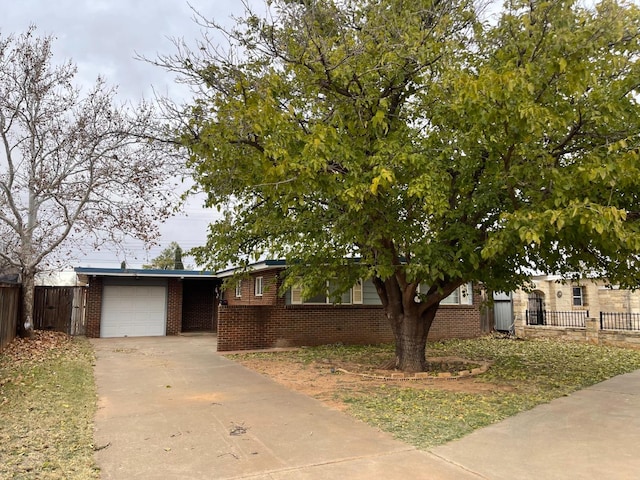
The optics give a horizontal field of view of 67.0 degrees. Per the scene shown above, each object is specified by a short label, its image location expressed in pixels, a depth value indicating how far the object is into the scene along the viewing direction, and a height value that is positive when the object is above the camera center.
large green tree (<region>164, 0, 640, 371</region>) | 6.37 +2.33
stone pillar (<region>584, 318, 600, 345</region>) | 16.09 -1.23
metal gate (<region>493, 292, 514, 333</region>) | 20.39 -0.88
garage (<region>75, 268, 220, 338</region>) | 18.03 -0.37
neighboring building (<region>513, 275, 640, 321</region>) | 20.10 -0.26
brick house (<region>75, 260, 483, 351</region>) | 14.80 -0.67
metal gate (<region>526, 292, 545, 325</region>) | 21.03 -0.77
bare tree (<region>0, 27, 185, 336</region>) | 13.10 +3.38
